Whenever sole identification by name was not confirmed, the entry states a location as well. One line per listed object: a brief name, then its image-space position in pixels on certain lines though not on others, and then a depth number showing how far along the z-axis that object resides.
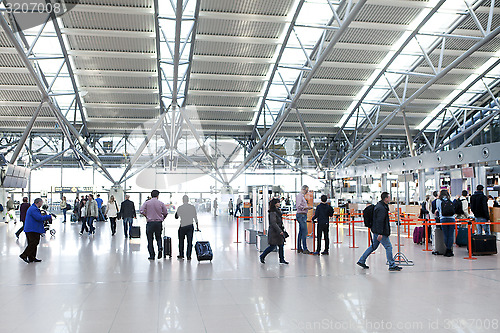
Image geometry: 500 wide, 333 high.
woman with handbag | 10.91
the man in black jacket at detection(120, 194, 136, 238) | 17.94
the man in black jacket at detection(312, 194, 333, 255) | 12.84
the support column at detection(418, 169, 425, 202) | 23.44
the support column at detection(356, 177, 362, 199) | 30.55
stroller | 18.84
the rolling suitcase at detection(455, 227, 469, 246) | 14.36
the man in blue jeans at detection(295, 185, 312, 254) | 13.16
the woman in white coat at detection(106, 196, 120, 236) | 19.31
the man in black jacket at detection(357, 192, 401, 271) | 10.18
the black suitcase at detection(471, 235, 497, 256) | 12.52
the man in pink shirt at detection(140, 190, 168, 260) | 11.87
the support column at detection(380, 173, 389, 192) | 27.15
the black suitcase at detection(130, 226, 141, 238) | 17.81
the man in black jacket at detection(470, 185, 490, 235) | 14.07
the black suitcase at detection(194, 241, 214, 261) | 11.49
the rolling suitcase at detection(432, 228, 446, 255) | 12.86
